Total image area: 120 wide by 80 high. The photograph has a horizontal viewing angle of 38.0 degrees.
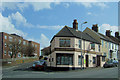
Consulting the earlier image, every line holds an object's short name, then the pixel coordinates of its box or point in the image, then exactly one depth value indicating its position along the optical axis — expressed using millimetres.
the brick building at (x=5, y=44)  63291
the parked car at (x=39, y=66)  32781
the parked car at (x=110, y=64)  35438
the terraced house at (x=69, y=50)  32188
